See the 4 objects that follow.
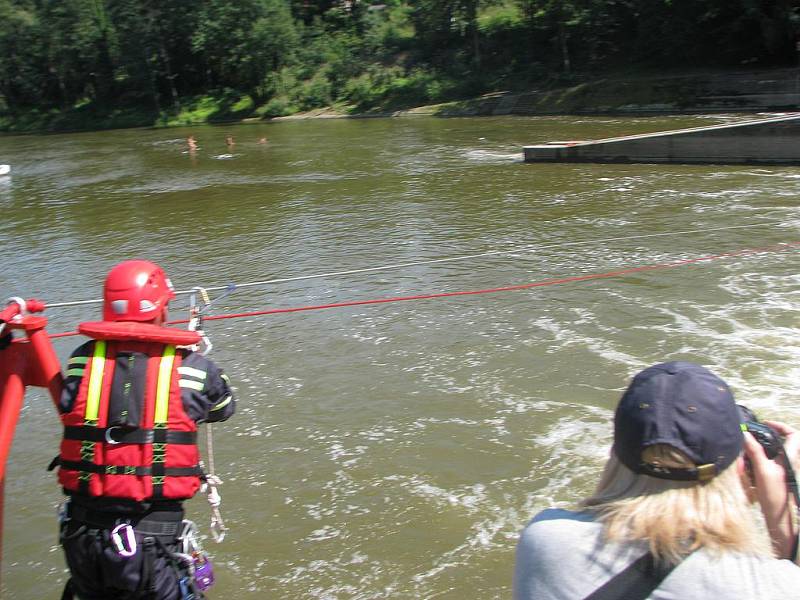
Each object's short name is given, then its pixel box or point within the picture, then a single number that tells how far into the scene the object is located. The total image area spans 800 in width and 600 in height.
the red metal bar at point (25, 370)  3.62
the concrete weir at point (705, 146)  20.09
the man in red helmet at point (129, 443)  3.34
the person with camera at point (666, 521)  1.88
